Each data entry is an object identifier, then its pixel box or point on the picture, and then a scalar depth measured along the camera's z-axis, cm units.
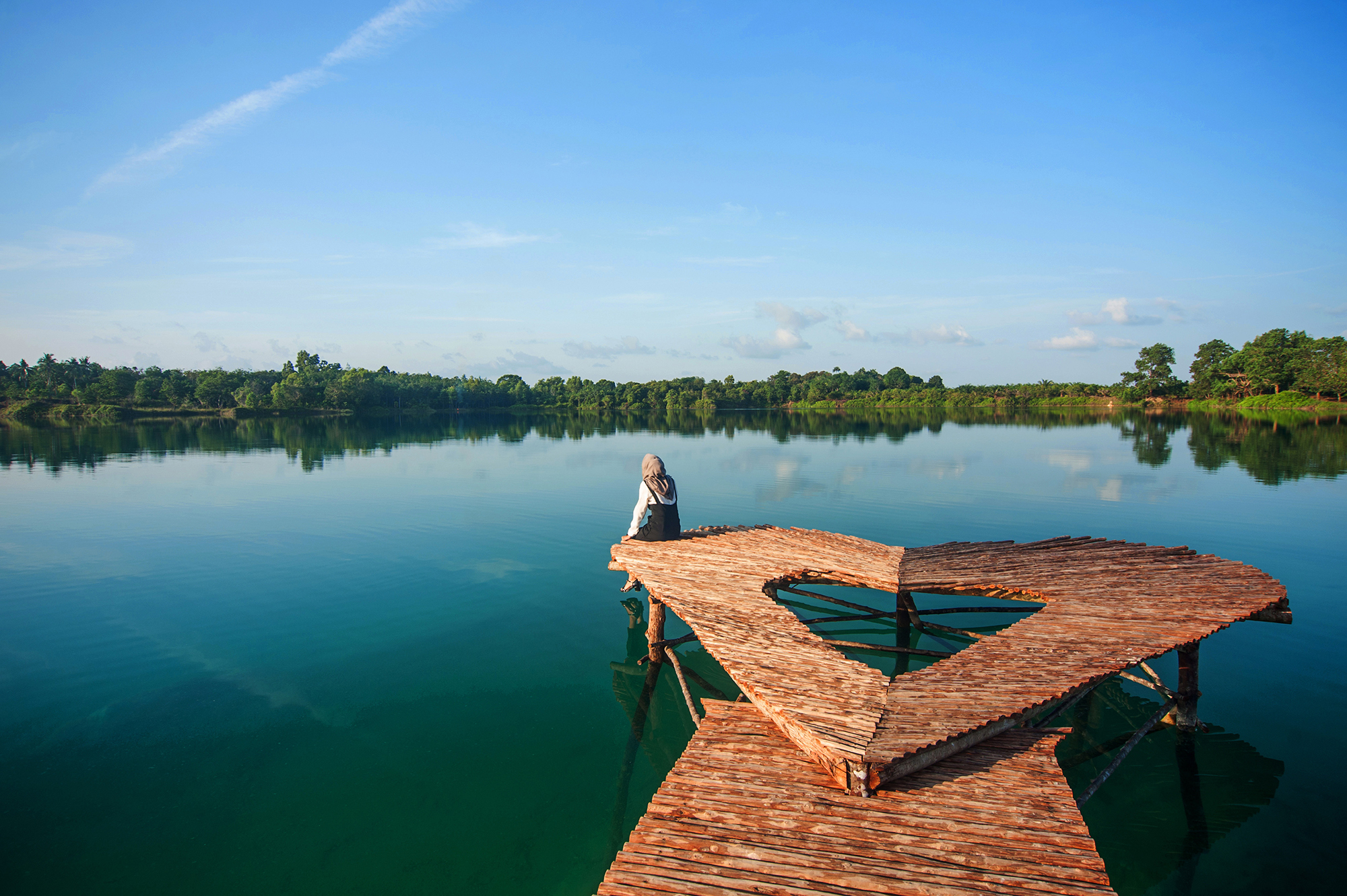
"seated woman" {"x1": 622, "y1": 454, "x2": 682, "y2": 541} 1094
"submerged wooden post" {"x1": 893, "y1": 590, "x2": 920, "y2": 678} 1103
